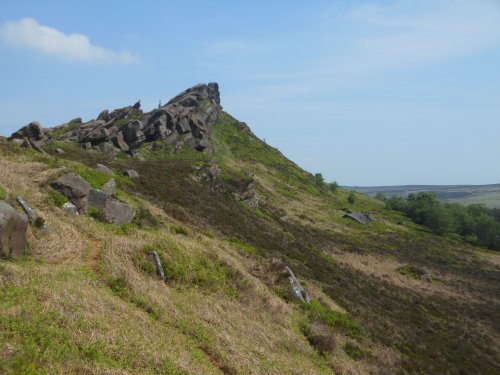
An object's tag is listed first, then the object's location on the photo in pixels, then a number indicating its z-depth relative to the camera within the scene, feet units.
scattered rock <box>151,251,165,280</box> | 53.51
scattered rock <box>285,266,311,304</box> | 71.95
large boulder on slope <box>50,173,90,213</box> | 63.21
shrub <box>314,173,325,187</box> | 442.87
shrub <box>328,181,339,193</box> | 468.34
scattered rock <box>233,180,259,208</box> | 180.45
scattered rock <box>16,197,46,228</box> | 48.91
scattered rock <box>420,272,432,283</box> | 173.94
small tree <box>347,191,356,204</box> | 430.28
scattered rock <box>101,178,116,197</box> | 77.56
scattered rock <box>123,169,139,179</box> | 125.80
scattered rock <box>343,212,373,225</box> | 307.58
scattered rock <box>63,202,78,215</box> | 60.35
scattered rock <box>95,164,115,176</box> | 113.41
